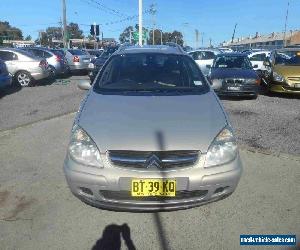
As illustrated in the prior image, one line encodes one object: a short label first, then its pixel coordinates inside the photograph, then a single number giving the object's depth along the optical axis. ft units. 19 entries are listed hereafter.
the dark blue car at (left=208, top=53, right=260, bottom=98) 24.41
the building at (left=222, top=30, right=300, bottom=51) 195.26
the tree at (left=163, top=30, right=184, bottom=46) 223.56
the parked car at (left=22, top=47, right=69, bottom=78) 39.39
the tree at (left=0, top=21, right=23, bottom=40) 210.94
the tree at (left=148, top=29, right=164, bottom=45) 211.77
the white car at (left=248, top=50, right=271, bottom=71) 42.01
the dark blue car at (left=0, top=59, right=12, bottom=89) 24.99
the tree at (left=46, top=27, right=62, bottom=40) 248.27
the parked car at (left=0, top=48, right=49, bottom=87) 32.20
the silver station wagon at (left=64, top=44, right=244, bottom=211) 7.10
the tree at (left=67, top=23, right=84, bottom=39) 256.35
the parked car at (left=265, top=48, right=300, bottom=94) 24.73
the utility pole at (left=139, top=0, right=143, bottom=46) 50.43
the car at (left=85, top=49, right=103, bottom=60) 62.59
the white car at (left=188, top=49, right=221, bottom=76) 39.56
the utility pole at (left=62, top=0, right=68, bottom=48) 71.72
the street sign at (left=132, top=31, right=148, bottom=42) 64.18
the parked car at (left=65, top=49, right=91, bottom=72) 45.55
